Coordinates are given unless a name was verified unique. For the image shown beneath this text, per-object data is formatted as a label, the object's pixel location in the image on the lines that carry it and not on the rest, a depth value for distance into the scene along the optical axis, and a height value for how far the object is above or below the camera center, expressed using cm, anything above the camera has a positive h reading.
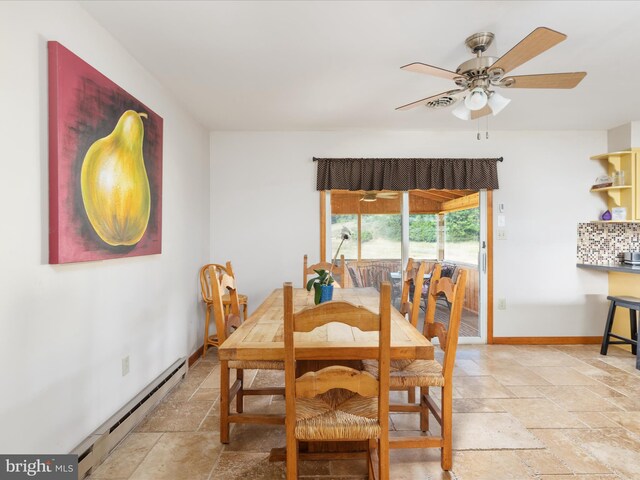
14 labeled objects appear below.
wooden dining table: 152 -46
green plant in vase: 230 -31
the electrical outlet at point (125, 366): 232 -81
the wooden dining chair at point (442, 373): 181 -71
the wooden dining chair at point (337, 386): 134 -58
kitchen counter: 358 -31
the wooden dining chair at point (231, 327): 202 -50
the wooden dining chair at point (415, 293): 248 -40
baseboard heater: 184 -109
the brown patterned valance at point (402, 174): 412 +73
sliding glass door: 427 +8
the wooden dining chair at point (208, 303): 372 -66
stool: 362 -94
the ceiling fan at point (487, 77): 194 +92
